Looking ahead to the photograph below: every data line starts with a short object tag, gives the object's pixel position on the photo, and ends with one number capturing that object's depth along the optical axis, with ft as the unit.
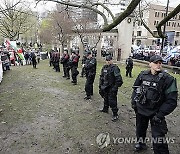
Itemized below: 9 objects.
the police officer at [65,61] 25.25
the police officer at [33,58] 36.35
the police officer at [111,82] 12.21
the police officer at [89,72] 16.67
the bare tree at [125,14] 10.72
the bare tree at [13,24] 57.36
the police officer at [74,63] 21.41
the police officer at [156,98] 7.69
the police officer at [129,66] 30.22
